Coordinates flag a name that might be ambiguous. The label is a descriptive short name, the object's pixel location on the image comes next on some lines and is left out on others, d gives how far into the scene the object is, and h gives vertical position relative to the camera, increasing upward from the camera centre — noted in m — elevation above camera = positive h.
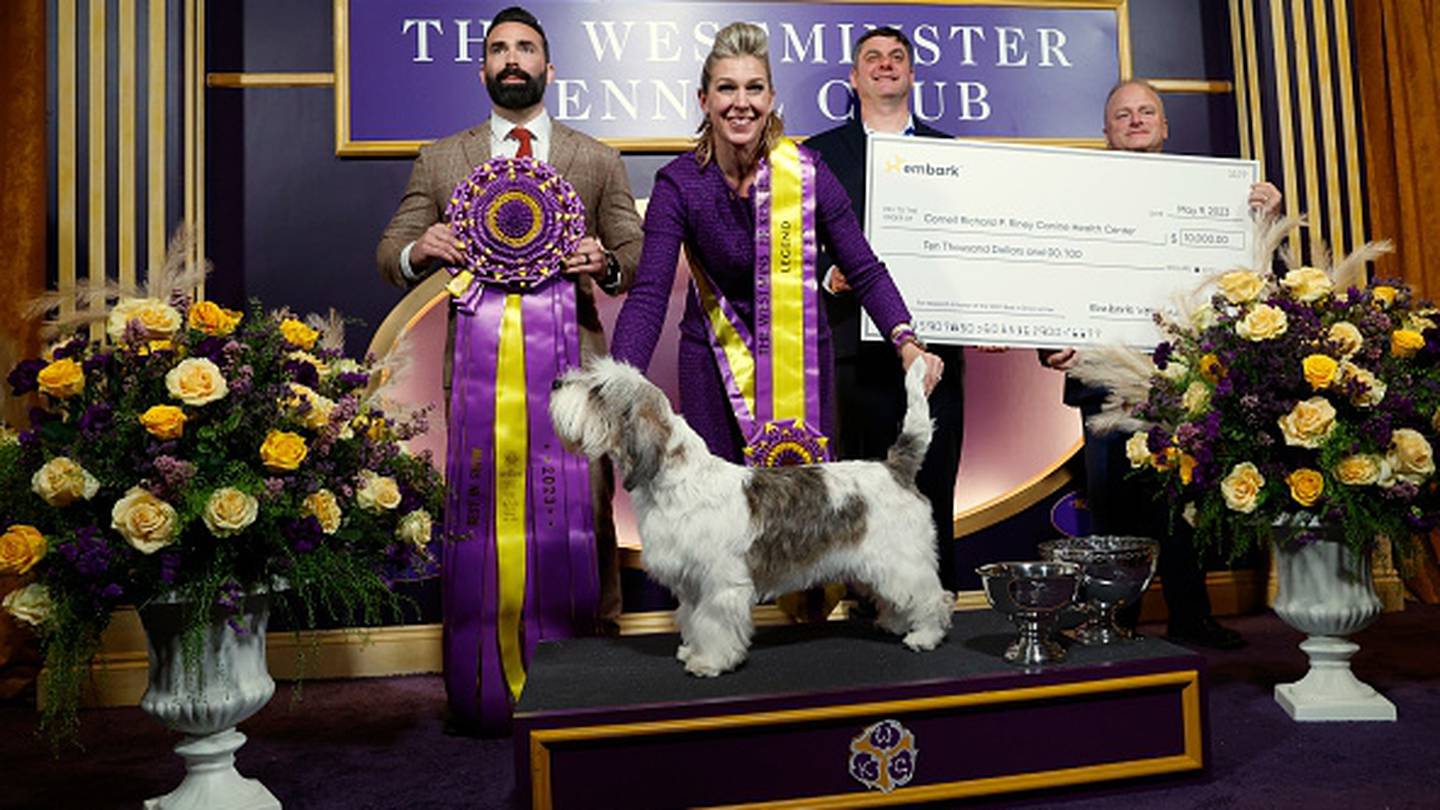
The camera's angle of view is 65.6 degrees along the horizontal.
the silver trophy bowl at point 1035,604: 2.21 -0.31
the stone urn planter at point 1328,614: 2.64 -0.42
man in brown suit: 2.93 +0.78
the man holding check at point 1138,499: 3.48 -0.17
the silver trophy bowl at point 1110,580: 2.48 -0.30
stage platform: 1.94 -0.49
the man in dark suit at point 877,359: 3.06 +0.26
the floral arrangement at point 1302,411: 2.51 +0.06
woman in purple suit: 2.58 +0.43
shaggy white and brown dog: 2.08 -0.11
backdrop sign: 3.80 +1.40
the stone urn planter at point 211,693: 2.14 -0.41
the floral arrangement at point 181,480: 2.02 +0.01
